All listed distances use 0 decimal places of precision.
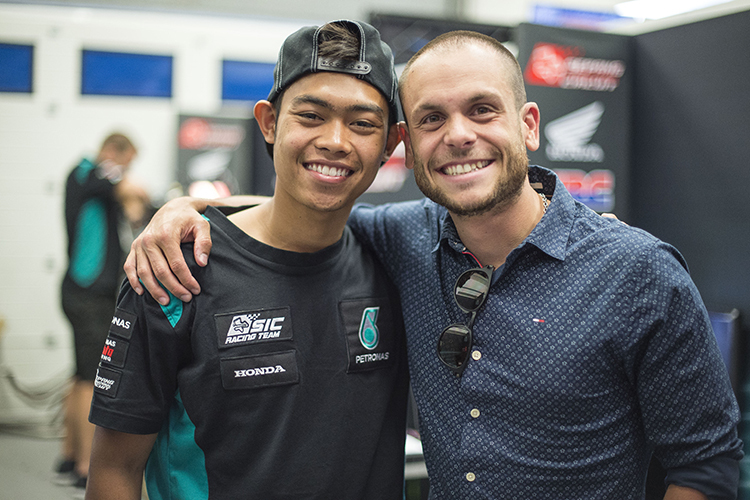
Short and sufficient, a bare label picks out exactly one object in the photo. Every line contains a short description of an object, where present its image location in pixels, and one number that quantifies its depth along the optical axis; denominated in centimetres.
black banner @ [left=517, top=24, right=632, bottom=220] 279
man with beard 115
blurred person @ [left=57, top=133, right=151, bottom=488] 376
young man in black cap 125
